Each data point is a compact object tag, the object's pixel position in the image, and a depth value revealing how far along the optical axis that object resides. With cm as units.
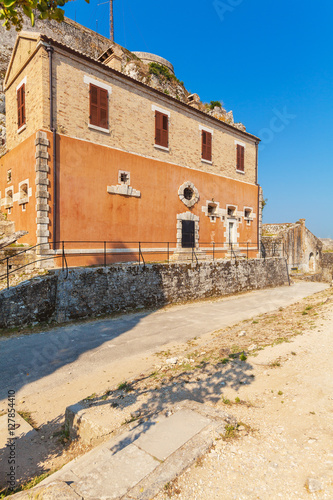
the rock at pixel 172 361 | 658
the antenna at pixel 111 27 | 3130
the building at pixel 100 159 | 1159
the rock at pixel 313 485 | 266
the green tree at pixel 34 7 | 272
